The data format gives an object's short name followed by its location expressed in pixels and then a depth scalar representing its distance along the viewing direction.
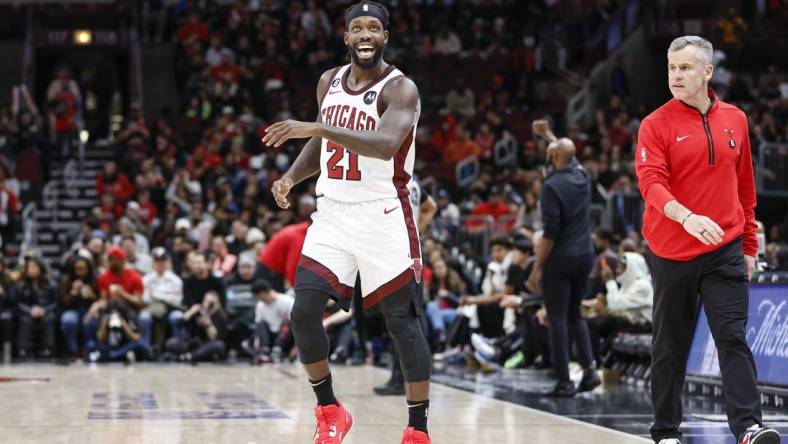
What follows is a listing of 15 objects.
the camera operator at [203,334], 15.49
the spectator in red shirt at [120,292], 15.91
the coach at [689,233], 5.82
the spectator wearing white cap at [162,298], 16.08
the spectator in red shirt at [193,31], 29.10
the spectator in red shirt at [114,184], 22.22
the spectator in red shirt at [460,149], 24.47
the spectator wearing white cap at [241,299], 16.25
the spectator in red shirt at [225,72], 26.97
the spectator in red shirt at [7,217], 20.41
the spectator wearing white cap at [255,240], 17.05
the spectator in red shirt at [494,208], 20.11
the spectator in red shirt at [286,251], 12.95
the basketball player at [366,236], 6.07
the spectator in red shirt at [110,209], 20.63
